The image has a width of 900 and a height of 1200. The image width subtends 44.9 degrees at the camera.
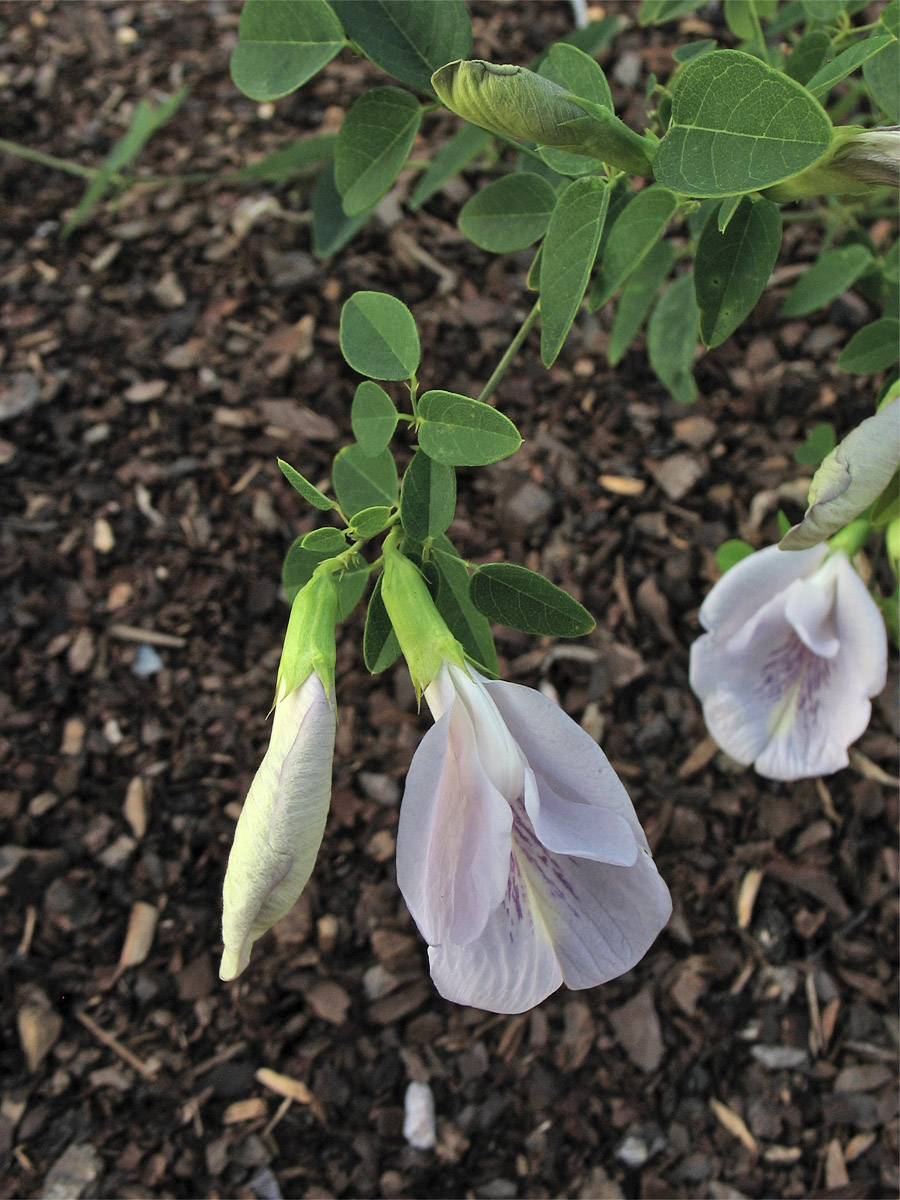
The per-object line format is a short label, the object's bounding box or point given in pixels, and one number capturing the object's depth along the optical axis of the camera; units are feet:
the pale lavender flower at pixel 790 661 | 0.57
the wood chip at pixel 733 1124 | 0.68
